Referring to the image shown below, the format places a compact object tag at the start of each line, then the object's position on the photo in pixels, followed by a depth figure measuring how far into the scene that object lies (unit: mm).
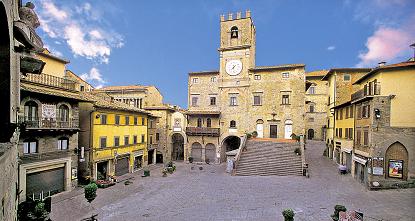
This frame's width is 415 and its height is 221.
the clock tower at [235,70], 39906
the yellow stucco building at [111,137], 26094
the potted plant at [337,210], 12531
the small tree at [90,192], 13547
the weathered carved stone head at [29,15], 6551
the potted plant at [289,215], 12203
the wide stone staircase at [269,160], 26698
